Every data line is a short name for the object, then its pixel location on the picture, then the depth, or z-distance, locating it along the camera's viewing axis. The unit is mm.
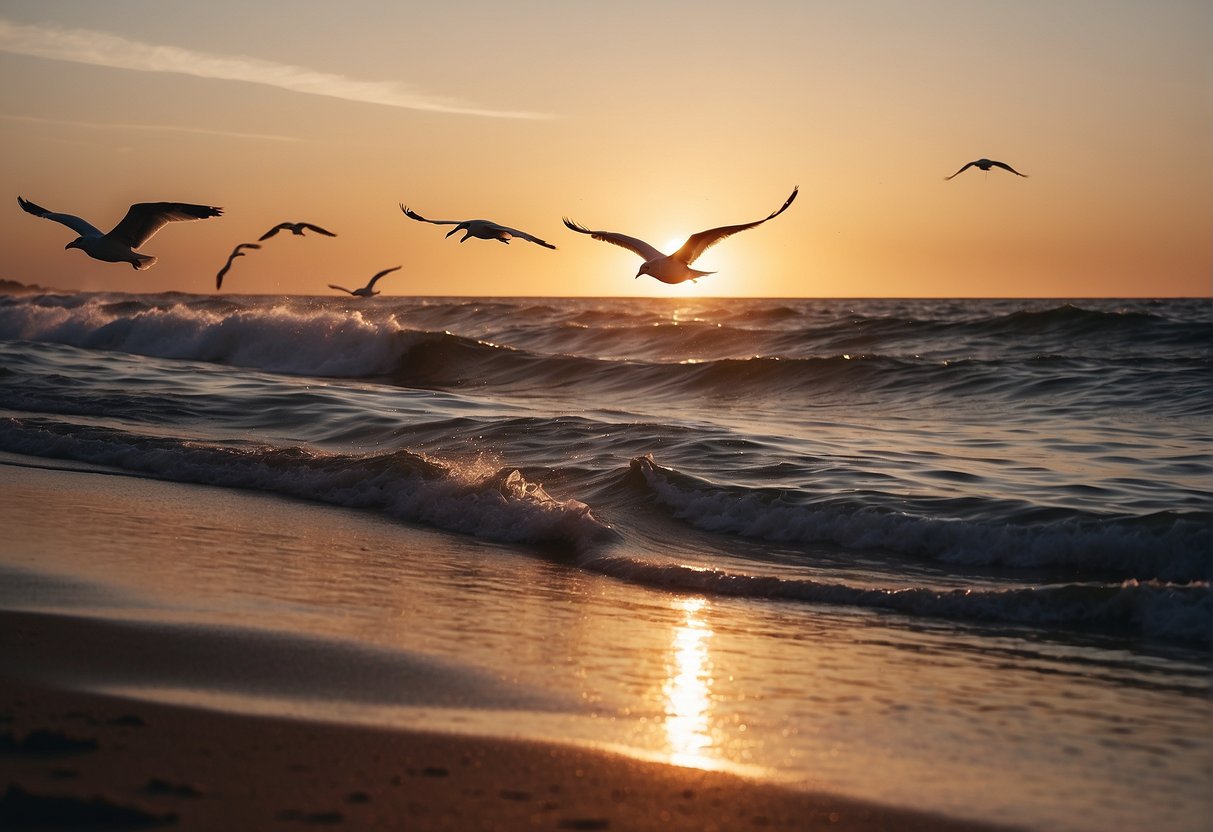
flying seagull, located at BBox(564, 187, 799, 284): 14383
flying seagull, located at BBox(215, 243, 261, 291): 24203
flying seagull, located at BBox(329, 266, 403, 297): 28656
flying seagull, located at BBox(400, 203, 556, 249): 15930
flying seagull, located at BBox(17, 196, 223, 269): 15281
